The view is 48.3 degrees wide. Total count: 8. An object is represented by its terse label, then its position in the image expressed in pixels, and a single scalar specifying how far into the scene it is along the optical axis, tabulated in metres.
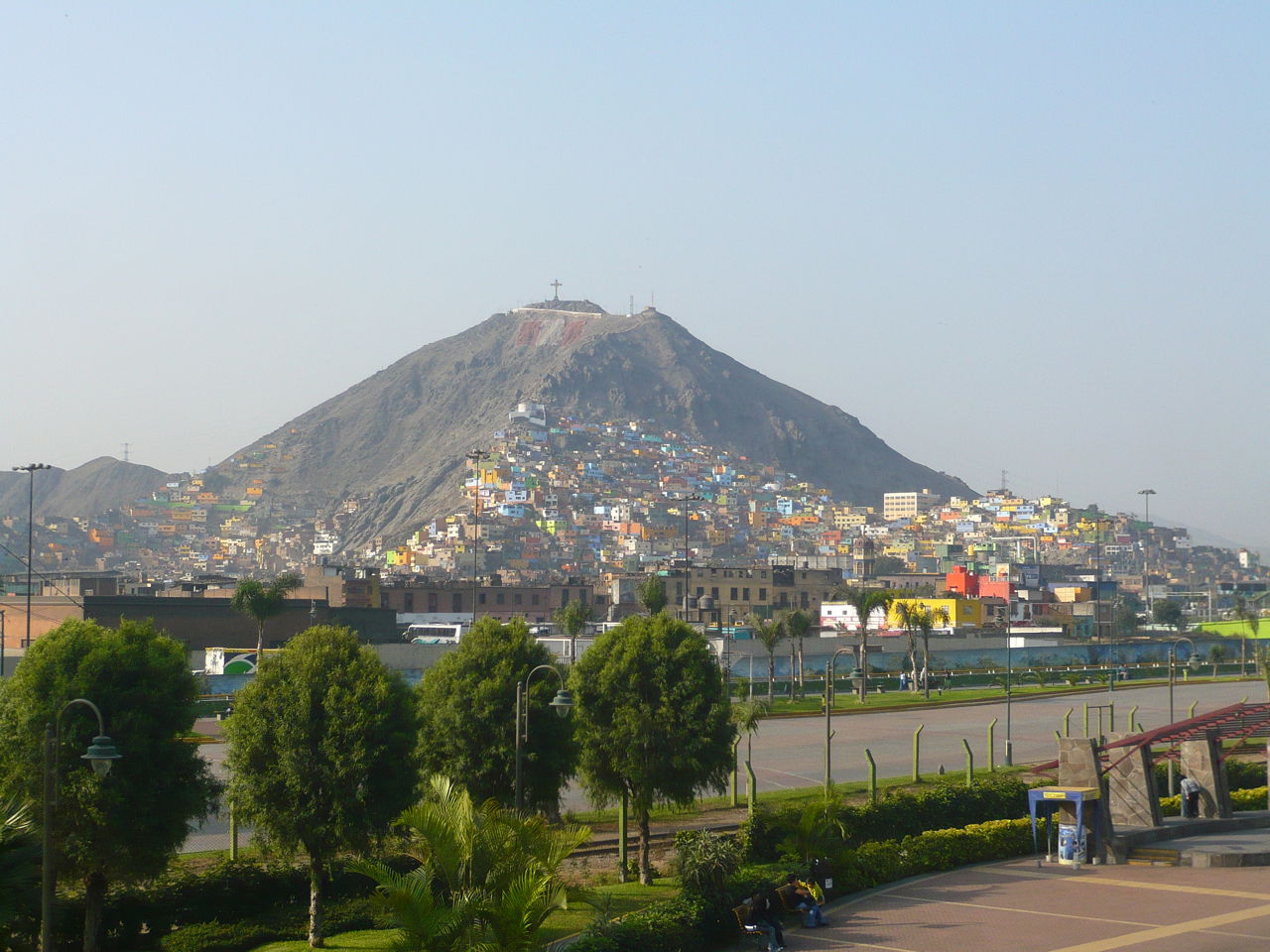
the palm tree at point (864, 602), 65.67
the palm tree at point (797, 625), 73.44
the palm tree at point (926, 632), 67.71
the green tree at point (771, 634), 68.38
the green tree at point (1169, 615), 149.25
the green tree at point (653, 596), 77.06
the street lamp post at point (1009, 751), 44.56
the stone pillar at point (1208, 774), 34.09
